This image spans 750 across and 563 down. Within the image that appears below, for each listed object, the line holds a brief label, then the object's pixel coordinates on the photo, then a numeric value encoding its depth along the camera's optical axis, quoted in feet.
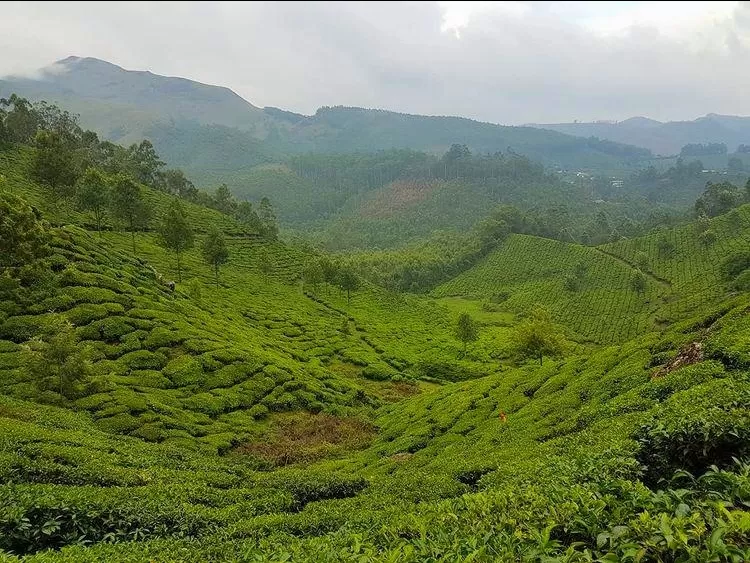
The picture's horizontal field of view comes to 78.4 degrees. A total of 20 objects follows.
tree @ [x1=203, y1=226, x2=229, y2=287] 187.73
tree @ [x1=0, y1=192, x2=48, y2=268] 92.02
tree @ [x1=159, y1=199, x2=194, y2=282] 174.91
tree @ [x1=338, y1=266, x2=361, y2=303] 241.55
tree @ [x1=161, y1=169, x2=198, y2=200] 399.87
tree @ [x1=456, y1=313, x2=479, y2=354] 195.62
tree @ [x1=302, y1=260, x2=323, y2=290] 228.43
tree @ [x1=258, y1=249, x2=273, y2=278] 236.63
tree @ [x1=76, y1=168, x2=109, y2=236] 177.99
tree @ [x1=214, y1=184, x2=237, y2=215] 398.42
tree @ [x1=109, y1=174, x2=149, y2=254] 198.09
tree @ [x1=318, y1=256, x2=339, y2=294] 235.81
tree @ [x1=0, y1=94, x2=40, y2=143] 301.22
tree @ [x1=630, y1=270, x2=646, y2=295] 331.77
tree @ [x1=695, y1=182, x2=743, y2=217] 475.72
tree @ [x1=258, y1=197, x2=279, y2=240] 338.13
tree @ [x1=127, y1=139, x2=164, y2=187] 364.52
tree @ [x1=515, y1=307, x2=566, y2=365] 148.66
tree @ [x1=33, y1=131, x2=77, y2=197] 161.89
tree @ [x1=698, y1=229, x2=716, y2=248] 359.25
